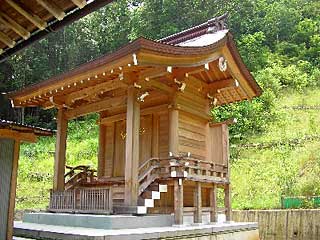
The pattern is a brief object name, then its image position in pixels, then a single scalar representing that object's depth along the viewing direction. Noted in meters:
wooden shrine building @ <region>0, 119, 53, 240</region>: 6.69
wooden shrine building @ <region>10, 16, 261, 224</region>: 8.66
